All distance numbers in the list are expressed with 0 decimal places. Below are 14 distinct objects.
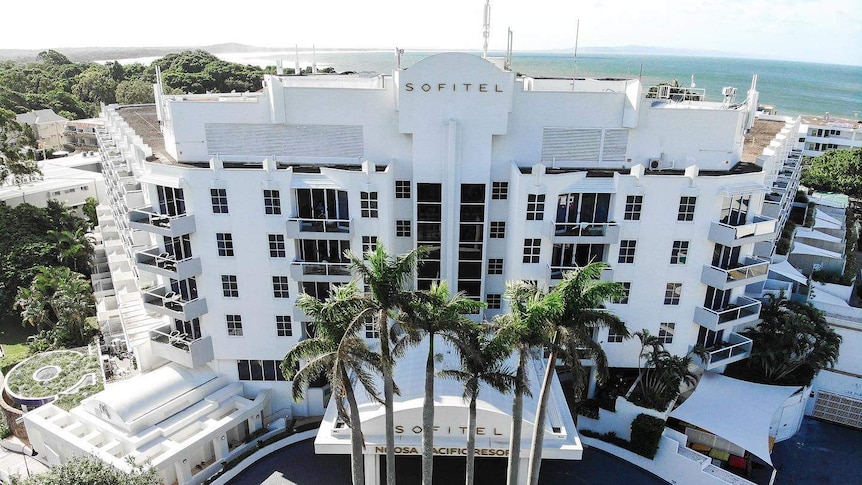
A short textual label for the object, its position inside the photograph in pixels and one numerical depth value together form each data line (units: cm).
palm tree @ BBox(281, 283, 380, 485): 2244
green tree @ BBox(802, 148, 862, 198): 7125
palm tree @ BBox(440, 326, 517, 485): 2300
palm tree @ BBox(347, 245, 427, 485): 2277
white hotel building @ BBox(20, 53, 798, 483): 3400
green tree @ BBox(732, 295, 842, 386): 3672
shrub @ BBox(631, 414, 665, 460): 3309
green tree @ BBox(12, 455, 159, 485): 2580
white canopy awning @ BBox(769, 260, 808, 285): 4572
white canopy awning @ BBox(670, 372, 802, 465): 3212
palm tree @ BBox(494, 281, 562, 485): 2242
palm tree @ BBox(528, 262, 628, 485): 2253
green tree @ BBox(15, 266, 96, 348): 4884
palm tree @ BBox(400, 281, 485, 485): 2275
